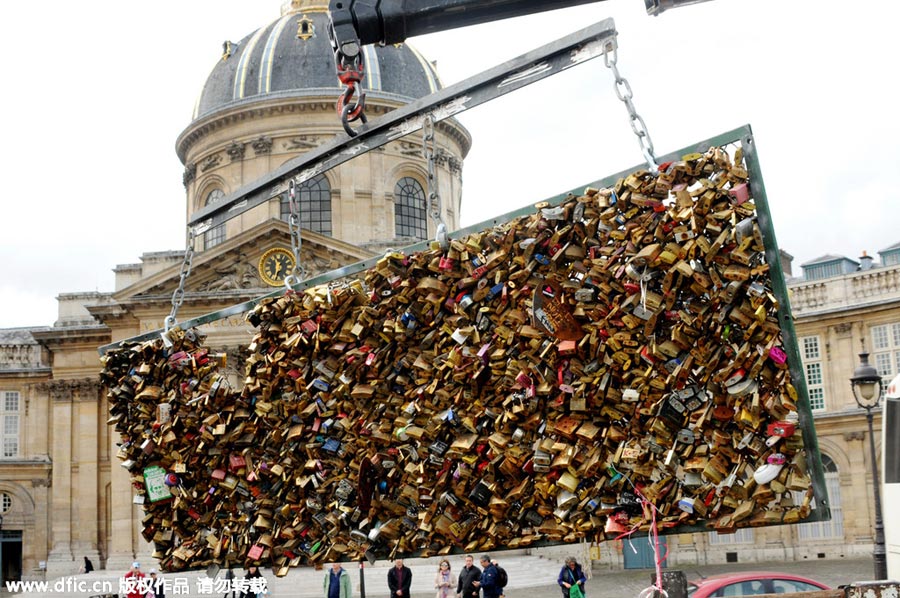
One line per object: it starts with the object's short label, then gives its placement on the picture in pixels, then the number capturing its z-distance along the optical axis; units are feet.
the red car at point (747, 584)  53.31
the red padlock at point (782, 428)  12.70
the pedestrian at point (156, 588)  79.93
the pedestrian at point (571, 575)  65.87
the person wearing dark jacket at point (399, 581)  69.72
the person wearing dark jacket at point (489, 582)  67.82
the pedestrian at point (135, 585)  73.57
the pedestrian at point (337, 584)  75.97
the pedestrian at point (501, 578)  68.79
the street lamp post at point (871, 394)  60.23
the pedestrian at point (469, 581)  67.82
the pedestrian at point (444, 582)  74.13
